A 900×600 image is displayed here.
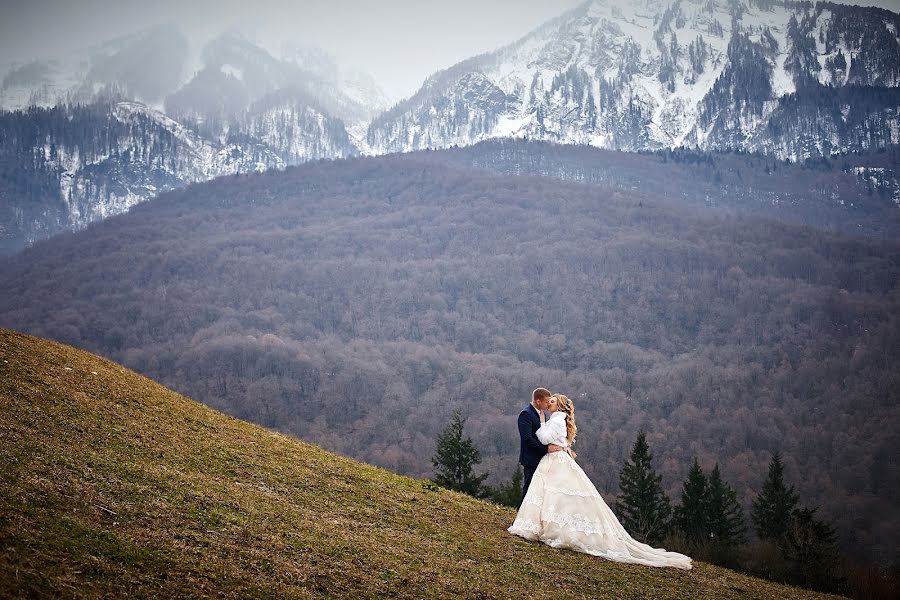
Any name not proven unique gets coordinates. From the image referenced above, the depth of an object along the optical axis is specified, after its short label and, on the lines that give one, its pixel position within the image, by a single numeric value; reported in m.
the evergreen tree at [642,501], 69.62
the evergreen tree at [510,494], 57.79
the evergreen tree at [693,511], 69.88
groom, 19.11
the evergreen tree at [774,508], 72.75
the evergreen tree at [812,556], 37.12
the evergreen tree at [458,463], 55.53
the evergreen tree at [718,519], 68.44
